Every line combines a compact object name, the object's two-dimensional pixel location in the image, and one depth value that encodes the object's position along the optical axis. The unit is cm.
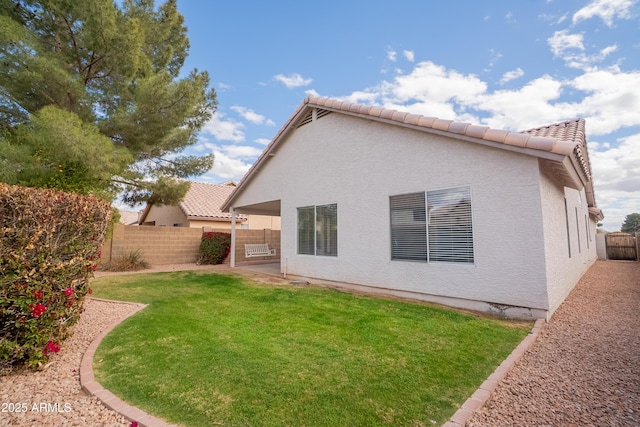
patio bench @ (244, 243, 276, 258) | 1690
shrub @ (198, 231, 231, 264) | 1730
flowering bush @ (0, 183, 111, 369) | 352
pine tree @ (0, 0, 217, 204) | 934
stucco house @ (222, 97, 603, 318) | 613
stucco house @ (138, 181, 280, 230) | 2170
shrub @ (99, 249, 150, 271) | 1416
